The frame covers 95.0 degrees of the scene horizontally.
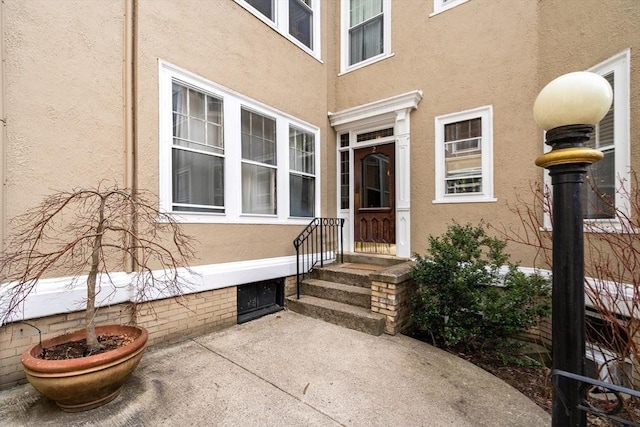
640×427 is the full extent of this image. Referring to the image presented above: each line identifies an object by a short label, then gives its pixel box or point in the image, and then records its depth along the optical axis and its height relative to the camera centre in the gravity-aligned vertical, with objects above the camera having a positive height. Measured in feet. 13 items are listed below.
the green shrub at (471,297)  11.34 -3.43
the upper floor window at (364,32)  19.42 +12.65
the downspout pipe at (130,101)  11.11 +4.37
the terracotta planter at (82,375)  7.12 -4.03
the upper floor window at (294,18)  16.44 +12.07
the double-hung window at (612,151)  10.43 +2.23
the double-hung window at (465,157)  15.61 +3.11
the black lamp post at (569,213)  5.01 -0.03
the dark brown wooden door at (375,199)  19.19 +0.92
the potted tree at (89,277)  7.34 -2.15
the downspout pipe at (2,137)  8.64 +2.35
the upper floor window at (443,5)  16.60 +12.00
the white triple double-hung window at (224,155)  12.28 +2.92
